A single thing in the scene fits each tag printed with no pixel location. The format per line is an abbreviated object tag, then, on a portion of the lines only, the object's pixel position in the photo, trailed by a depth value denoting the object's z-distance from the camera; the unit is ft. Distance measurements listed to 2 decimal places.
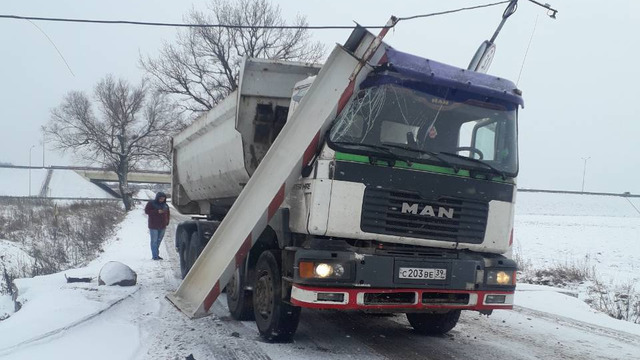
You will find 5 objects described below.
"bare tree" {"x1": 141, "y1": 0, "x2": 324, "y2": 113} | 110.32
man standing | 43.73
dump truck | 16.25
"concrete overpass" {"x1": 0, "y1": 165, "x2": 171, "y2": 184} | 240.12
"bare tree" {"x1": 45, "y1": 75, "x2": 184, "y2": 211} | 151.12
